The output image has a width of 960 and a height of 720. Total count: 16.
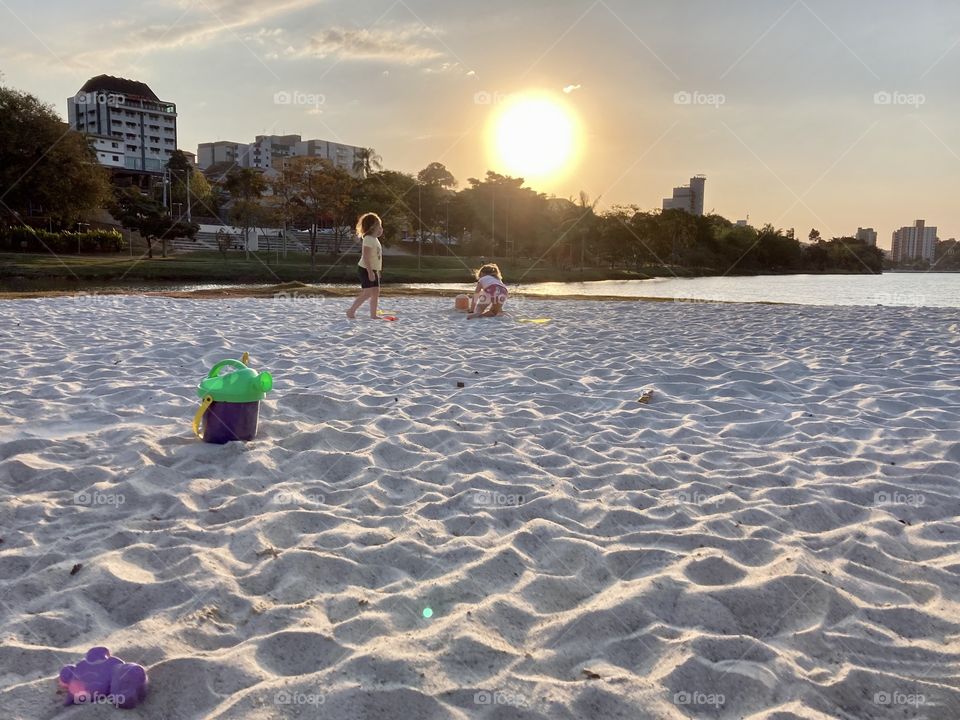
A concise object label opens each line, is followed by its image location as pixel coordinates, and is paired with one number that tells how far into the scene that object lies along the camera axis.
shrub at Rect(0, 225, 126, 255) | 44.91
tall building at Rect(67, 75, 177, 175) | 126.98
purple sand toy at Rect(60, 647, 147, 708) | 2.10
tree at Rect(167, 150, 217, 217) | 81.75
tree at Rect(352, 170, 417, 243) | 58.56
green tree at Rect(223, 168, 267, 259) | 53.97
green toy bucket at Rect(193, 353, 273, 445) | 4.56
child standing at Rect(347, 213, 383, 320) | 11.37
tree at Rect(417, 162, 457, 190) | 92.39
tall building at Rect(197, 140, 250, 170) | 161.60
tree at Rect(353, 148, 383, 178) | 76.38
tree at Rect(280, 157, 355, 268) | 47.56
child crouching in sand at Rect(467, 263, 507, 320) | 12.80
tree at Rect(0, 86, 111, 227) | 42.41
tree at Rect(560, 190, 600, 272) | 75.50
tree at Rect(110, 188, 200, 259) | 44.69
